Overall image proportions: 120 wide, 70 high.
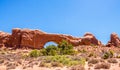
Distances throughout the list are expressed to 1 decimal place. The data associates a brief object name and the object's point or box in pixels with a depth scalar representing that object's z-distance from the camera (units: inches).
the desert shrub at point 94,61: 508.2
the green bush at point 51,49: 899.2
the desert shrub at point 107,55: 610.2
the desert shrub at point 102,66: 437.3
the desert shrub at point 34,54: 885.6
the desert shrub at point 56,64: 513.4
